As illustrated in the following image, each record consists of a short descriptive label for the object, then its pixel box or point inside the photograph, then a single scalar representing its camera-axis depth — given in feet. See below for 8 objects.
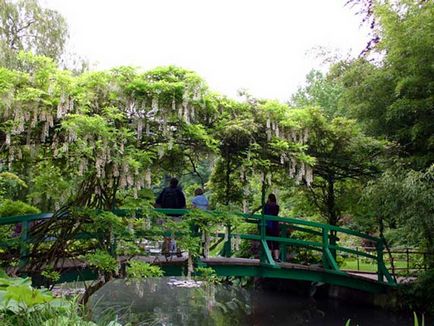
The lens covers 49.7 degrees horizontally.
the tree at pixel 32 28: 33.83
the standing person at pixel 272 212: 24.98
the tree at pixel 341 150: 24.30
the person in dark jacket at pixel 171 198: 21.84
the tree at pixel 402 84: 21.21
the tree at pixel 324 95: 73.67
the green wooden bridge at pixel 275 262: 20.56
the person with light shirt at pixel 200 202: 21.53
